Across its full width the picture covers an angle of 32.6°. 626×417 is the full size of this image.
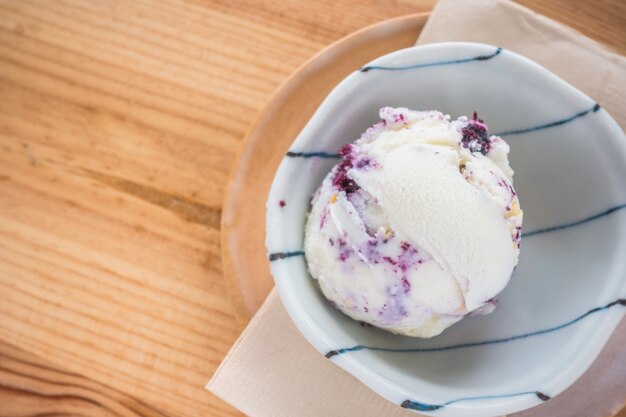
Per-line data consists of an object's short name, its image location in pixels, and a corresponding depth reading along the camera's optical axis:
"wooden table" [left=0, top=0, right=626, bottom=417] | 0.35
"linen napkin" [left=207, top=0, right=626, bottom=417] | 0.32
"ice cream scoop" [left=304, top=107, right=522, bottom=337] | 0.30
